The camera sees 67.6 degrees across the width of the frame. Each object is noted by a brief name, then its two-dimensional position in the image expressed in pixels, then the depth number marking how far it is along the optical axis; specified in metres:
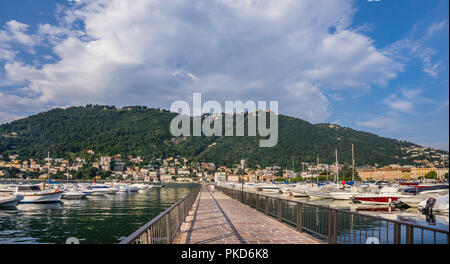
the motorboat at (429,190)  30.11
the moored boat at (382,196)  31.22
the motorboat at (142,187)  85.75
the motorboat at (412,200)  29.67
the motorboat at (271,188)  67.74
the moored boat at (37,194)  36.62
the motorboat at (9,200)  32.81
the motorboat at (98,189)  57.62
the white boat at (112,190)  63.12
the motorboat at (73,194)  48.17
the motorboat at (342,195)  37.84
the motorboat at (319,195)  44.01
